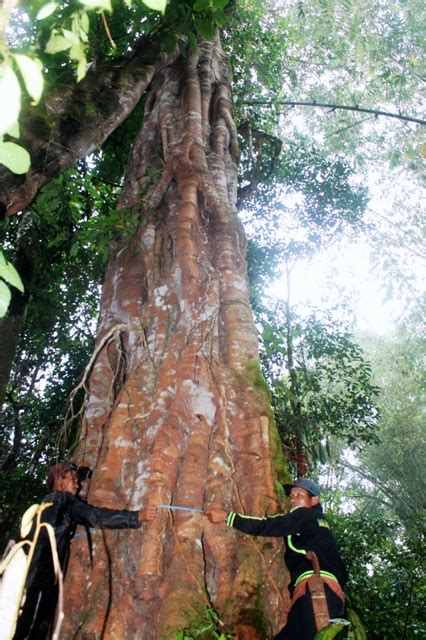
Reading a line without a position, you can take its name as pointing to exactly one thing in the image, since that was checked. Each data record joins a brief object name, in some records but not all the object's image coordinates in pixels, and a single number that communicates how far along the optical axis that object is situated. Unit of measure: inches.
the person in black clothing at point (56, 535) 104.0
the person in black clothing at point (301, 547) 103.0
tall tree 103.8
